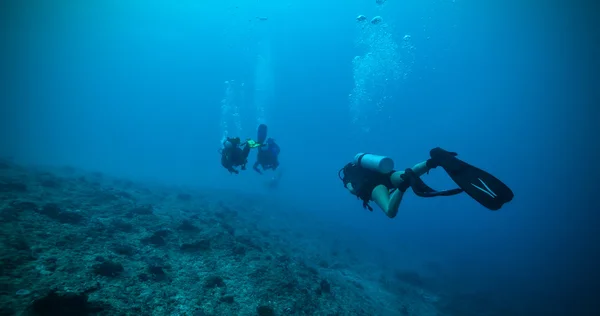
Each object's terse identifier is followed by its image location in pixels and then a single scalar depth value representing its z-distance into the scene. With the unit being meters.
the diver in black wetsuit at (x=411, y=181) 3.20
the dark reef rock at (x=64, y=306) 3.66
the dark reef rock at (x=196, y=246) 7.34
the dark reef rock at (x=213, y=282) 5.71
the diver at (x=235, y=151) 8.76
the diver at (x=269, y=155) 11.20
